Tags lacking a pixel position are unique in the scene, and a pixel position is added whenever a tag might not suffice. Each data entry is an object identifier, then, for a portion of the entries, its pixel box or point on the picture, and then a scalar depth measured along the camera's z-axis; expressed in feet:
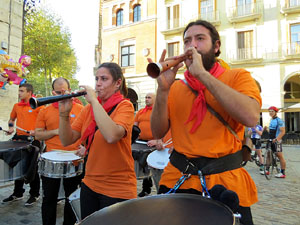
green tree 70.54
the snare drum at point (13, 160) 11.71
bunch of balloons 22.00
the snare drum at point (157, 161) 11.93
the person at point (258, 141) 28.35
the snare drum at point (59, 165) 10.13
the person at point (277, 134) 24.60
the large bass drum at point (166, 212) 3.38
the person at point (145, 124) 18.01
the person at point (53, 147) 9.82
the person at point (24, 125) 16.06
